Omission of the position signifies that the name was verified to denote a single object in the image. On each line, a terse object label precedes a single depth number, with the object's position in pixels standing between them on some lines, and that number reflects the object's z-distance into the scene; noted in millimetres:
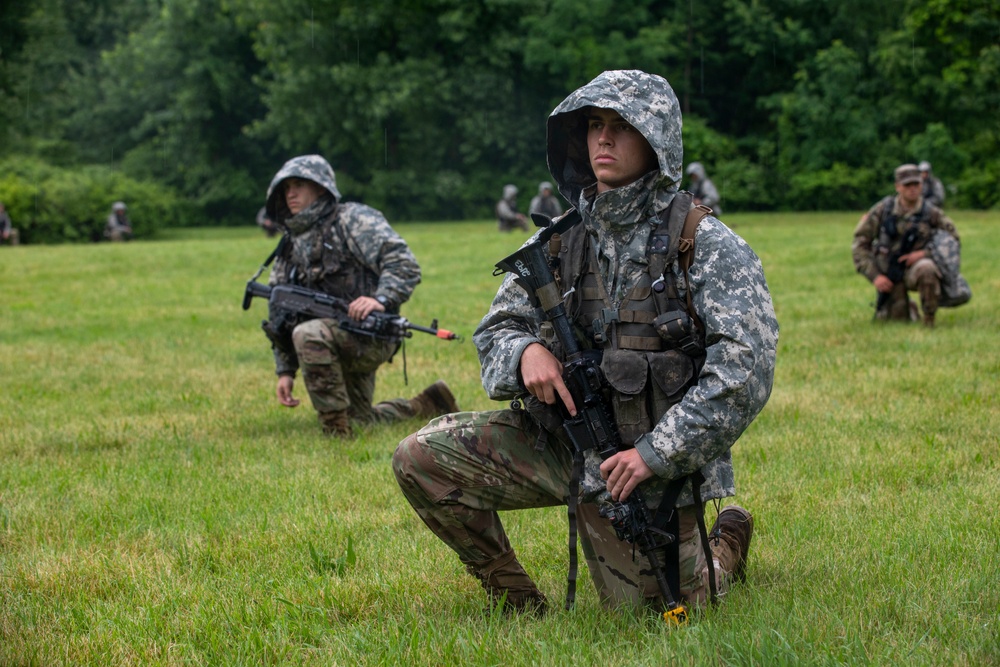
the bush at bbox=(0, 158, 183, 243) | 39281
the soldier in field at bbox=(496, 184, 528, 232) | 36250
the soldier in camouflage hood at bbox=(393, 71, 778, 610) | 3977
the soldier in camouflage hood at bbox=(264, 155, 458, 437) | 8336
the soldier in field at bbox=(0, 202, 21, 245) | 36719
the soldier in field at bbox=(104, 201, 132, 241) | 40406
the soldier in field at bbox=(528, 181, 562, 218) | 34625
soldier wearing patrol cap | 12586
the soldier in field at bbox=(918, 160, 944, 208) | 23281
